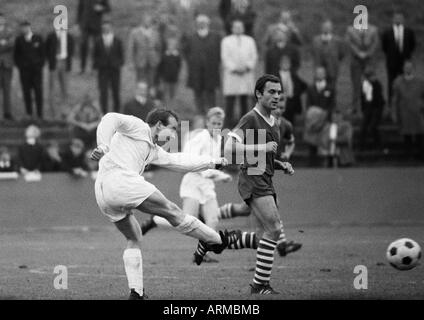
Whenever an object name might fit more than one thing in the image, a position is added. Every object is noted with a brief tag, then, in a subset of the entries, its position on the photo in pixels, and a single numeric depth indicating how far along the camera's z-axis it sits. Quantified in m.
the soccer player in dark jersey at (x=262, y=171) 11.29
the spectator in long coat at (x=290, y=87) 23.30
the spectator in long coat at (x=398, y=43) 23.73
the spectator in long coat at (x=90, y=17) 24.53
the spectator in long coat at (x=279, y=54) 23.44
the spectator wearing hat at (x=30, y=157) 22.53
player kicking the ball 10.59
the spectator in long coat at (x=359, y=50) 23.56
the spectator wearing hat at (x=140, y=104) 22.37
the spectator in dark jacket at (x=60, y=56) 23.50
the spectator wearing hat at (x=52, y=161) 22.62
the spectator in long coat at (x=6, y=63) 23.56
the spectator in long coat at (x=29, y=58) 23.41
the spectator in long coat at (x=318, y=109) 23.14
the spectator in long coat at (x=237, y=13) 23.89
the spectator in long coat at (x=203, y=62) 23.62
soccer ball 11.95
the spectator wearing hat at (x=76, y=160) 22.39
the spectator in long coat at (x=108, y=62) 23.67
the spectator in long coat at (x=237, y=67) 23.14
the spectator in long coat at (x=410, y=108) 23.66
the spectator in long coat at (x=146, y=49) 24.03
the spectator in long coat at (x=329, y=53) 23.72
